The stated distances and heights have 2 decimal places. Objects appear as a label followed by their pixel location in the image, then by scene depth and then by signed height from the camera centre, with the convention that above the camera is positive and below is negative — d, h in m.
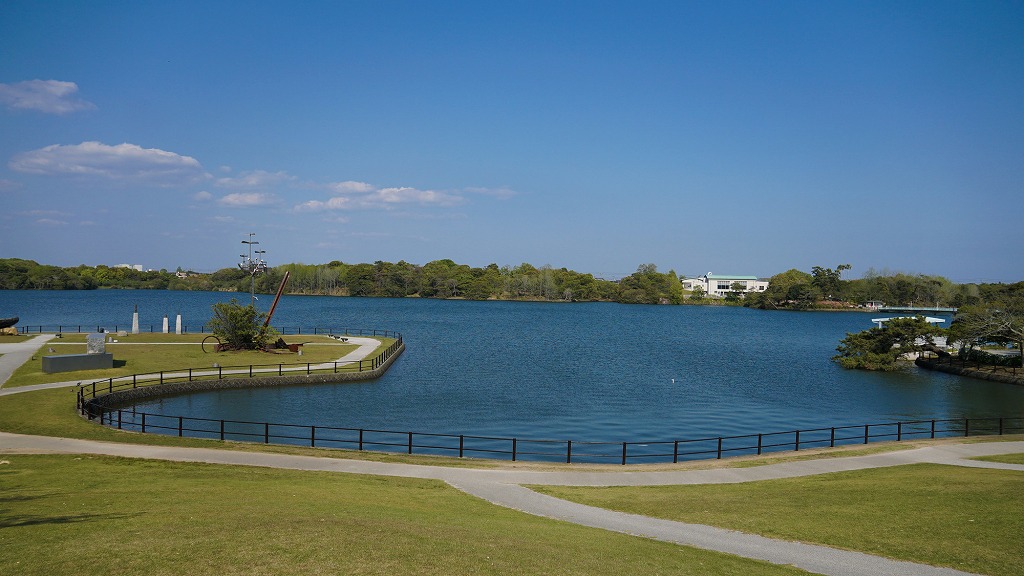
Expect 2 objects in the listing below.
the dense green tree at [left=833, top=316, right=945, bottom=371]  63.75 -4.16
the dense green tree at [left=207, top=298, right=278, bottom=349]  51.56 -3.01
